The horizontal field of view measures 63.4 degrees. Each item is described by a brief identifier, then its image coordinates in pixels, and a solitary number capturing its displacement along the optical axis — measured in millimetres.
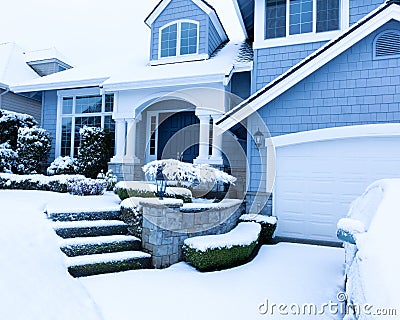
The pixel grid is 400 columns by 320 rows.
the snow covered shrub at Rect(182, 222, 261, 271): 5148
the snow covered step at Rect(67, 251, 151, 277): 4691
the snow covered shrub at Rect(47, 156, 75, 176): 11344
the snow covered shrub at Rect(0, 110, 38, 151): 11922
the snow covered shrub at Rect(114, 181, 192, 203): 6520
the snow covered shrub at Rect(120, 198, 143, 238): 5688
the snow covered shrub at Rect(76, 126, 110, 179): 10977
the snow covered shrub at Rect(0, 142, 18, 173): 11234
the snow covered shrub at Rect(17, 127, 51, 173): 11406
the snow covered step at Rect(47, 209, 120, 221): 5648
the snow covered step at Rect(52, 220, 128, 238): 5387
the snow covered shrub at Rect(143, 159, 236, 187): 6805
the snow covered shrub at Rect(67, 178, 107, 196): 7832
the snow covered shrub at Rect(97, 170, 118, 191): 9938
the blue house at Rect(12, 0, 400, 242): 7055
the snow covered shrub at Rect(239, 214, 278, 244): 7195
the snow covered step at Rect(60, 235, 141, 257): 4996
